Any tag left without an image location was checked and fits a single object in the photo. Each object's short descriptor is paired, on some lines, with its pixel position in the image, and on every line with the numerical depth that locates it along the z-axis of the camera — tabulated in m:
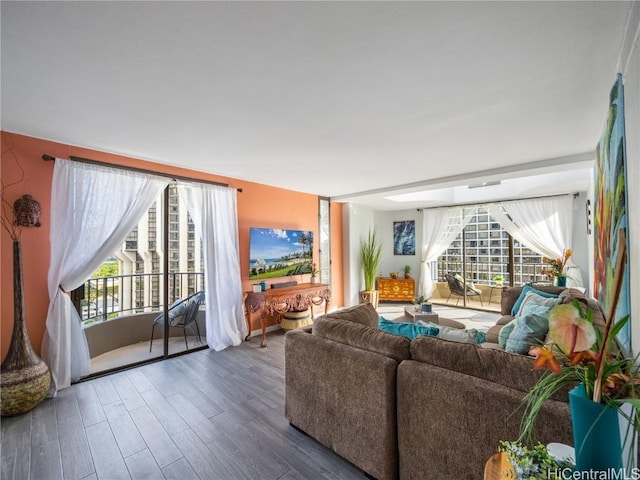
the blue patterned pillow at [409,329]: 2.14
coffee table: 3.59
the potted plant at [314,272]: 5.27
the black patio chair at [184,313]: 3.86
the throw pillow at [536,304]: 2.39
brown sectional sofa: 1.28
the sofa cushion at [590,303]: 2.20
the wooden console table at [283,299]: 3.91
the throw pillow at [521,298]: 3.79
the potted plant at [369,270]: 6.18
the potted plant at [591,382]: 0.80
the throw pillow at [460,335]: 2.12
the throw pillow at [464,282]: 5.99
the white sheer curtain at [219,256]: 3.77
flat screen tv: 4.33
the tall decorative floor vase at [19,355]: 2.26
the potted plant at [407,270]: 6.88
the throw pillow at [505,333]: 2.49
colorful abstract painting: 1.46
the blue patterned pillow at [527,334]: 2.02
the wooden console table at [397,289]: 6.67
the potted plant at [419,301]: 4.12
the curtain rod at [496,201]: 4.90
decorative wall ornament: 2.49
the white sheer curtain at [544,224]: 4.88
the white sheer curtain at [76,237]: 2.65
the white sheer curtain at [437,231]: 6.27
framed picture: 7.03
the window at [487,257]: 5.64
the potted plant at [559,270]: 4.11
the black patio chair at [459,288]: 5.92
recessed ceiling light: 5.35
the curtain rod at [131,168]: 2.67
